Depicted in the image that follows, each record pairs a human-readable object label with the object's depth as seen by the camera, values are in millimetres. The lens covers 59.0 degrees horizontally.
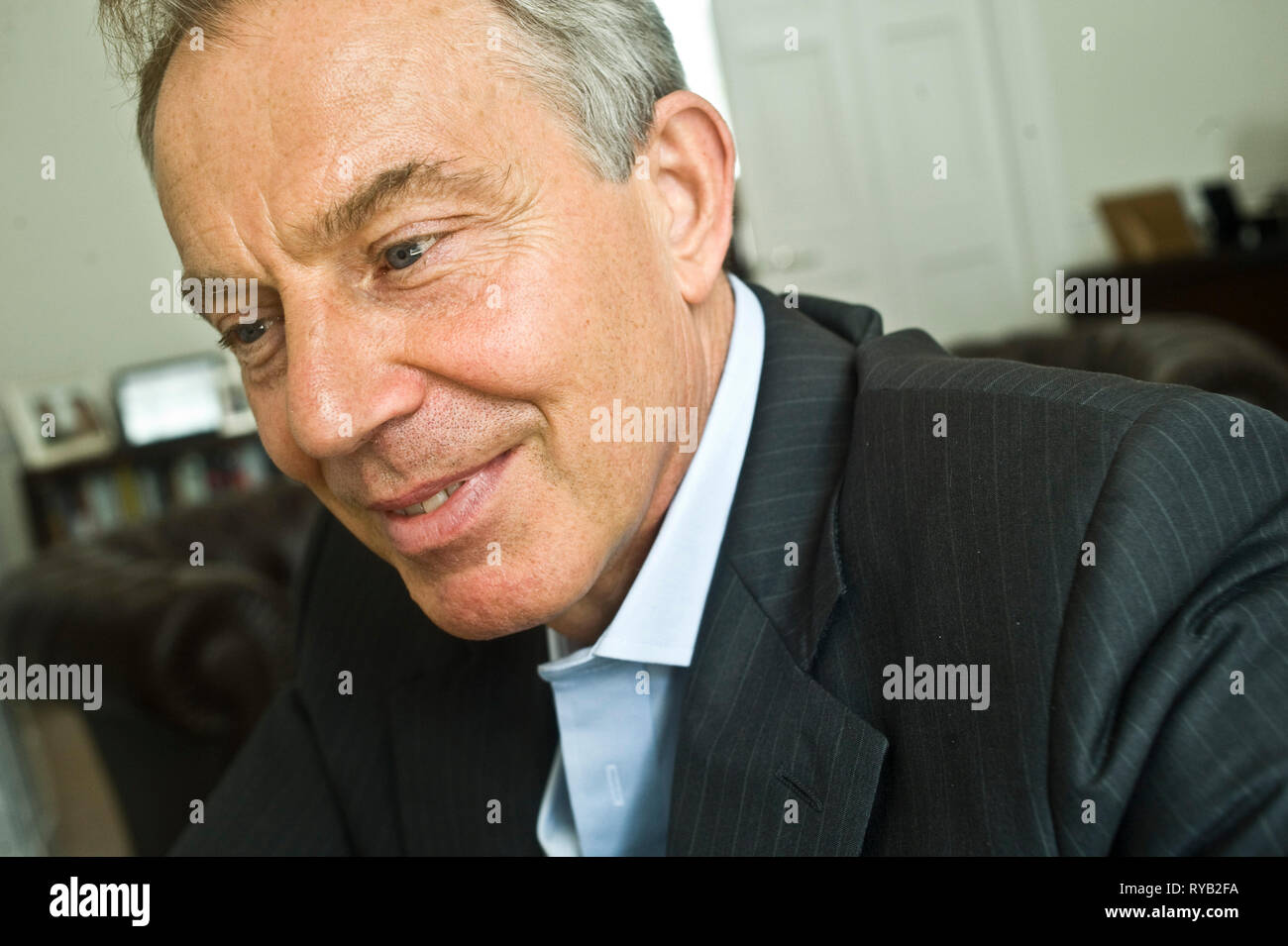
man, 620
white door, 4883
